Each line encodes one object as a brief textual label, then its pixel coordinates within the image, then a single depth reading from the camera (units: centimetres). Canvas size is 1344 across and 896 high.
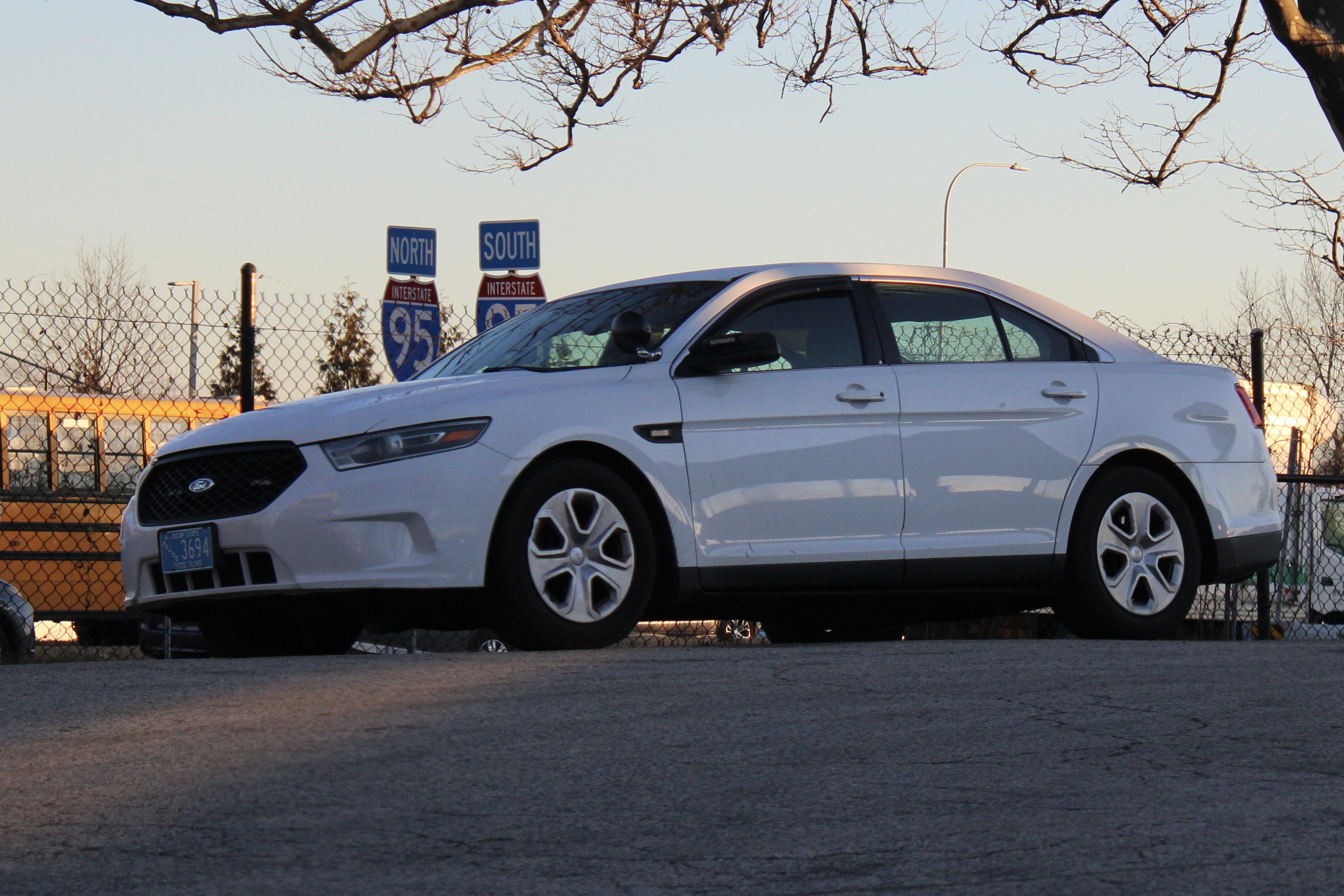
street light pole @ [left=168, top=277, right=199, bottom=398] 1460
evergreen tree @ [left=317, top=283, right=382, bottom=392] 1620
